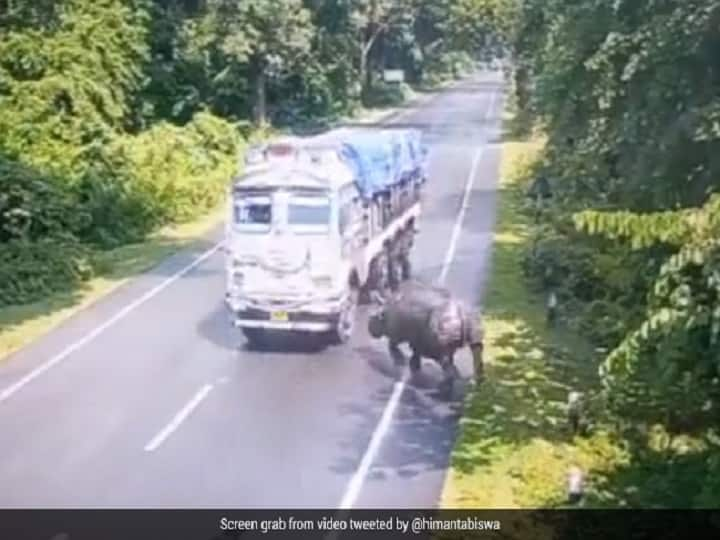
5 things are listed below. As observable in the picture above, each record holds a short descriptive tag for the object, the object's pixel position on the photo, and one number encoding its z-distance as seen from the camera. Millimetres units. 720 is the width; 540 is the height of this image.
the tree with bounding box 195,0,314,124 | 41219
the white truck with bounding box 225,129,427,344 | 18375
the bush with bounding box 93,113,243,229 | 30609
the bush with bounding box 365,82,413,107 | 67938
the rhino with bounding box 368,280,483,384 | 16516
